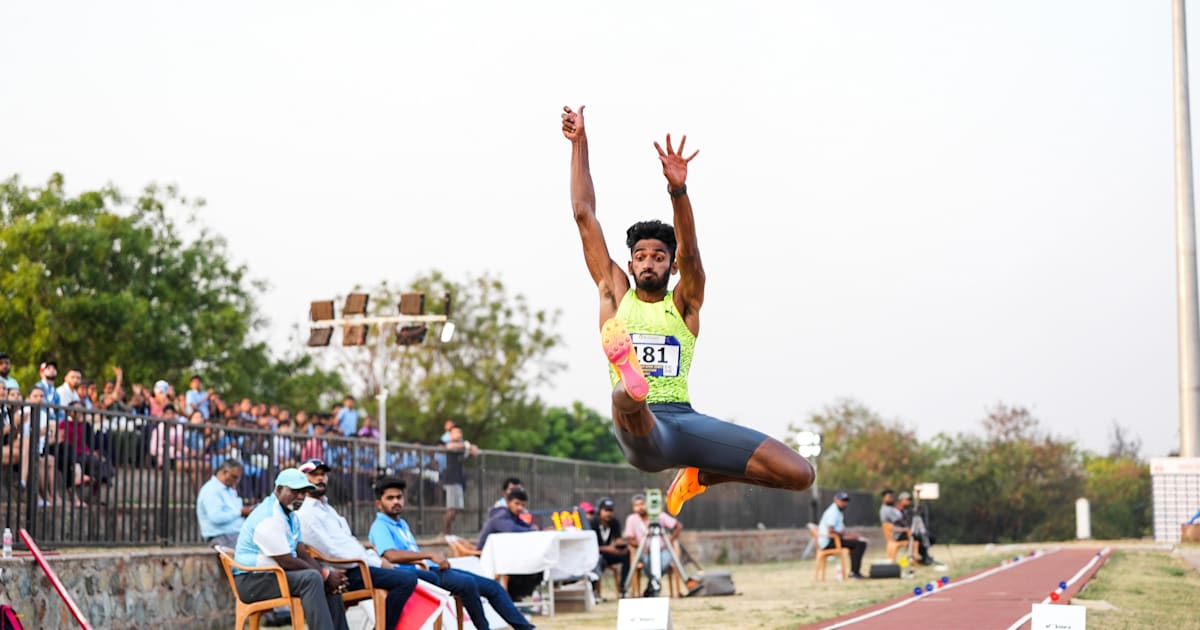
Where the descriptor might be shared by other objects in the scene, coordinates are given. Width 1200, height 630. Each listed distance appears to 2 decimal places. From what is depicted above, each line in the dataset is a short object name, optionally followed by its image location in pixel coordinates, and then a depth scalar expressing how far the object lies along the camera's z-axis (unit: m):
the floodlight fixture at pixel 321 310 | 27.78
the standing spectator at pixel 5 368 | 15.71
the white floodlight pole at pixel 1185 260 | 45.56
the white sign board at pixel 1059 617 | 10.48
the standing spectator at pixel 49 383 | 16.06
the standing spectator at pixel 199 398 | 20.19
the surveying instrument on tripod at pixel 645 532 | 19.74
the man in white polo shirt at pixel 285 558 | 12.02
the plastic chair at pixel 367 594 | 12.84
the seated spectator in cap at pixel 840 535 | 26.28
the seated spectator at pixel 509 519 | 17.27
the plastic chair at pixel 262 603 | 12.00
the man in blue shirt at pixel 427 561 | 13.28
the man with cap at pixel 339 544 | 12.87
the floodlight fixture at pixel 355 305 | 28.06
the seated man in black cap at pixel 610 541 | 21.64
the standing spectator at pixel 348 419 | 23.92
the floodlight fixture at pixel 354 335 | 26.86
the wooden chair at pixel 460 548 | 17.34
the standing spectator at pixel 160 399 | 18.75
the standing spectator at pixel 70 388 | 16.70
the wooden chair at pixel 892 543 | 29.36
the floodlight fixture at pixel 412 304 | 27.73
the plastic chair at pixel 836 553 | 26.18
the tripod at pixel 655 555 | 19.55
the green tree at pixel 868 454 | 63.59
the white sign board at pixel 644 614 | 12.02
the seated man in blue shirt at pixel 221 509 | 15.12
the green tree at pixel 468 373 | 51.19
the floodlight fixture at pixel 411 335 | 27.22
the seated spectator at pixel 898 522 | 29.64
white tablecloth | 16.64
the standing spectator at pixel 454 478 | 23.08
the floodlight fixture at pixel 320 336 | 27.72
